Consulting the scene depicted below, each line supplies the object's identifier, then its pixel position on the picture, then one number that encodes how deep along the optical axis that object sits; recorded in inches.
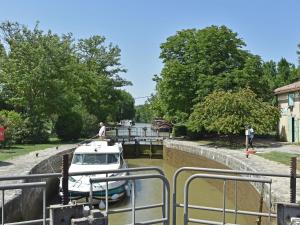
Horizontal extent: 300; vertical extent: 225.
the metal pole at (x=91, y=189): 180.1
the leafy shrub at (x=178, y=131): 1081.2
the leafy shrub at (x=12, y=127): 666.4
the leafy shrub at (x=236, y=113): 753.8
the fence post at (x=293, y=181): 166.7
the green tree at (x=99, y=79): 1191.7
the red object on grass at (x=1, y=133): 551.6
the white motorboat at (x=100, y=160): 445.6
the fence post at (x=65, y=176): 157.6
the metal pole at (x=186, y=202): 195.5
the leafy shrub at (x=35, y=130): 805.8
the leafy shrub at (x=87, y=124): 1024.1
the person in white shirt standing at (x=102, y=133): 680.6
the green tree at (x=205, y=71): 879.4
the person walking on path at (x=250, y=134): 701.1
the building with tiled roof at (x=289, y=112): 848.1
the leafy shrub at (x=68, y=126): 880.1
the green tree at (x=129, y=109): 3252.1
